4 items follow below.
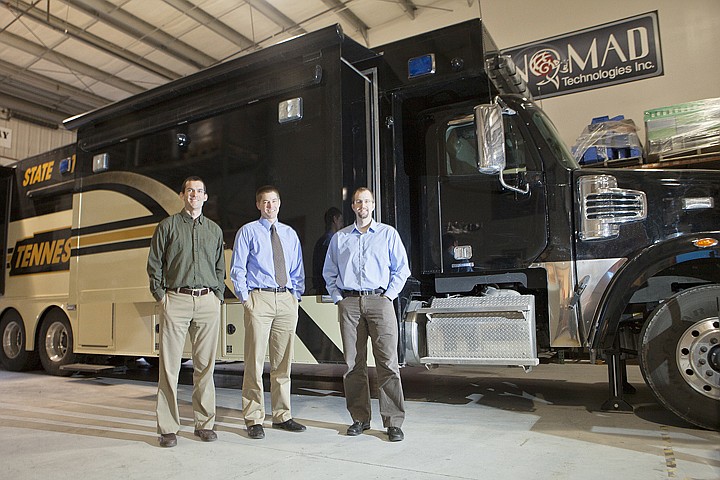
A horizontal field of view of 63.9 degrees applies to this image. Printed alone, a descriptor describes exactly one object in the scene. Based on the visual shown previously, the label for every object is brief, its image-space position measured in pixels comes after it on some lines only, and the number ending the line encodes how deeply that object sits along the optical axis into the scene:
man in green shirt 3.69
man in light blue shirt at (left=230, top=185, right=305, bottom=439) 3.81
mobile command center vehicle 3.96
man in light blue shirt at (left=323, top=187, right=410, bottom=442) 3.69
